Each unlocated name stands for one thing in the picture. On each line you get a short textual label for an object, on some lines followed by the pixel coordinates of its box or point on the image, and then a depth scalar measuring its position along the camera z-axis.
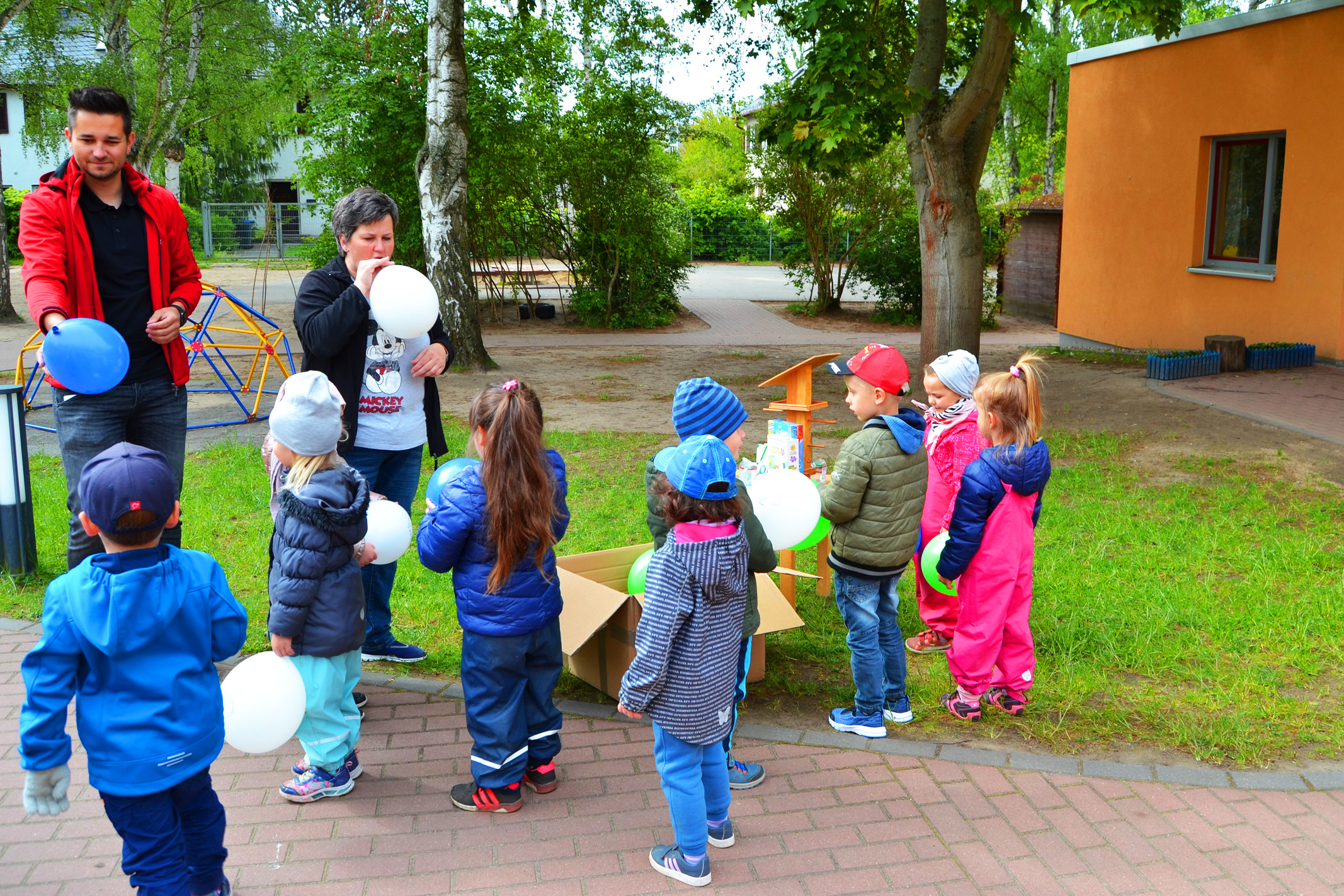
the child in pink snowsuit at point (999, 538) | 3.97
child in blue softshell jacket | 2.53
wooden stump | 11.97
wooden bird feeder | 5.05
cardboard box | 4.03
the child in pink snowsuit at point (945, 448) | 4.56
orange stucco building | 11.89
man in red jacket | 3.96
